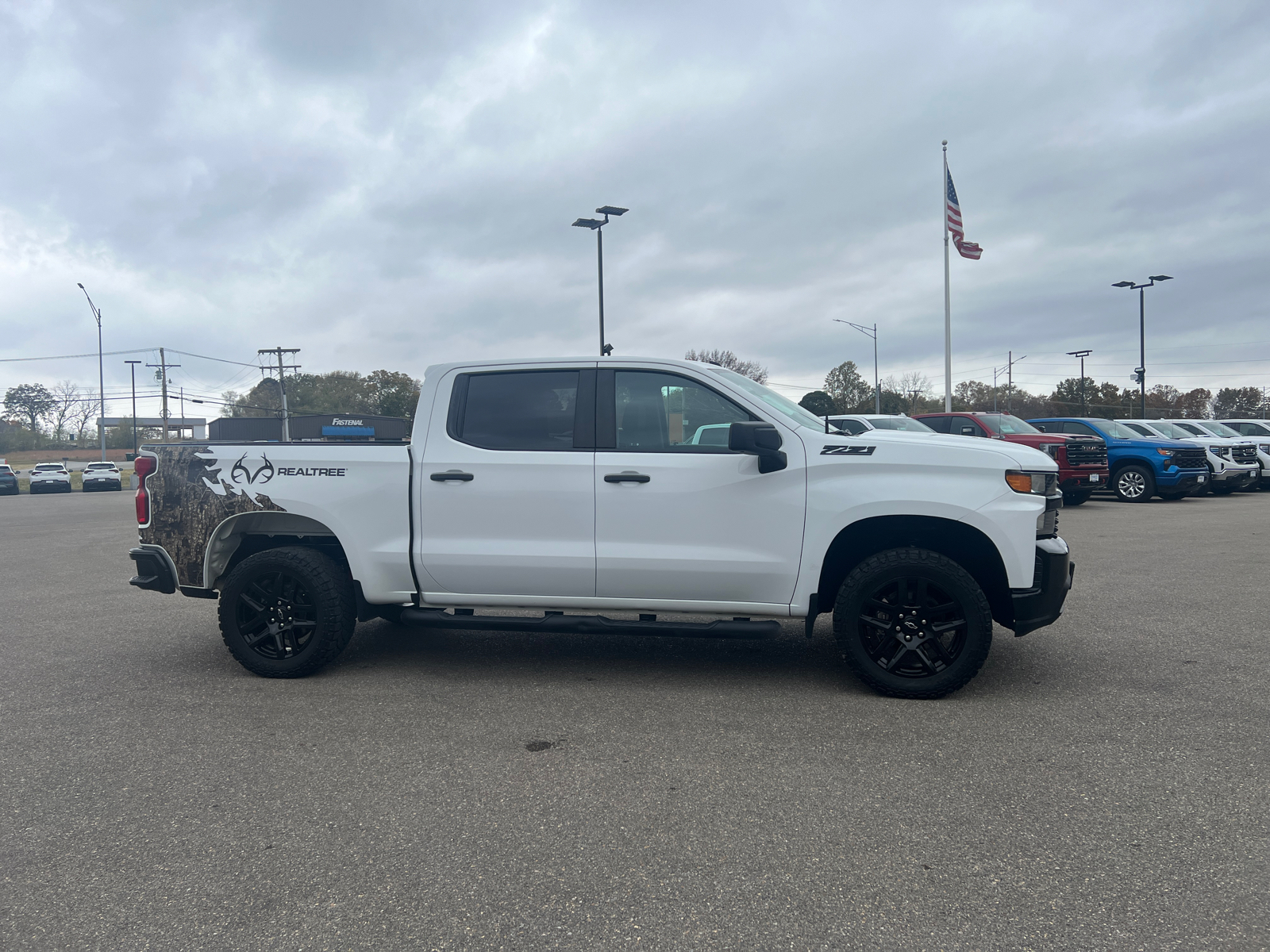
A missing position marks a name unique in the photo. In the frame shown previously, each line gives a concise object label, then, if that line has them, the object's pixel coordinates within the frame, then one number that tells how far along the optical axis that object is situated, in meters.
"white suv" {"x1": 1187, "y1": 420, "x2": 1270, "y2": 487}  20.81
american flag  27.02
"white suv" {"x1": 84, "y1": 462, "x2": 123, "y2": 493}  38.84
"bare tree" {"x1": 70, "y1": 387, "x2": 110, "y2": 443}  118.62
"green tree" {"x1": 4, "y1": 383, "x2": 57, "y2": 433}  118.12
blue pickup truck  17.16
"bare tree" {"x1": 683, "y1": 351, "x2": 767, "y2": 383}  67.69
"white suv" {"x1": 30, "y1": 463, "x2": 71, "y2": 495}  39.59
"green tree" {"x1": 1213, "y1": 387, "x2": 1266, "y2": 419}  115.75
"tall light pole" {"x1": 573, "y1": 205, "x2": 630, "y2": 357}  23.60
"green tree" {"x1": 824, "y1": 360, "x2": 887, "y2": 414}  99.44
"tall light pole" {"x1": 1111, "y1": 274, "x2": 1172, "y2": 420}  39.50
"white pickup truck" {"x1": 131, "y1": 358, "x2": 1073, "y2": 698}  4.66
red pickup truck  15.91
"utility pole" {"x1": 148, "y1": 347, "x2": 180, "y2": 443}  70.10
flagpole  30.70
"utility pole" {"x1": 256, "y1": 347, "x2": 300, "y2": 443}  73.59
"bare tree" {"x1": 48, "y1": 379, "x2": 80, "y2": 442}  118.12
